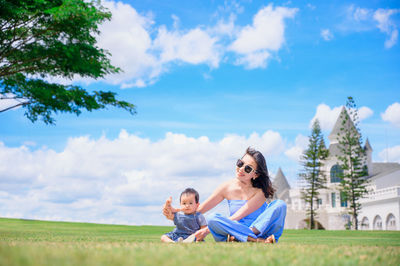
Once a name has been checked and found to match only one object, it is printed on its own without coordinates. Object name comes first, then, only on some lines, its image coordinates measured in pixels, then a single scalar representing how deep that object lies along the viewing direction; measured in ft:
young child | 22.21
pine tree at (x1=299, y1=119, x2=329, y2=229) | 152.29
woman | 20.67
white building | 142.72
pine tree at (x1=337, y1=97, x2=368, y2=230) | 136.67
